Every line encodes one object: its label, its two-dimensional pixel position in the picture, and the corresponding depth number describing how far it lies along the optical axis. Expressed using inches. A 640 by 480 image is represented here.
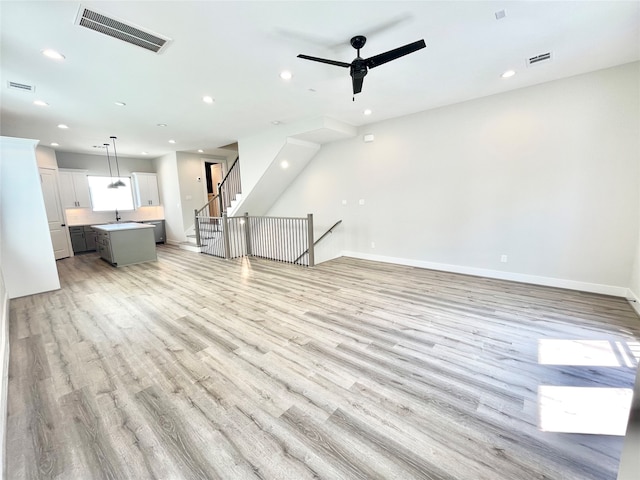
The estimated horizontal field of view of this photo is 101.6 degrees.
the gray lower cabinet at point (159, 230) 370.0
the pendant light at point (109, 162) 342.1
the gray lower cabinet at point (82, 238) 308.7
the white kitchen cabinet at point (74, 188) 305.9
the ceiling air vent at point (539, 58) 124.0
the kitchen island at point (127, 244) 237.9
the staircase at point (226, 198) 297.1
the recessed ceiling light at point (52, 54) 109.9
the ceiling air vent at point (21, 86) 139.1
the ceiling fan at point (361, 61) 100.0
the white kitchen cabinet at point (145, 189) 358.3
